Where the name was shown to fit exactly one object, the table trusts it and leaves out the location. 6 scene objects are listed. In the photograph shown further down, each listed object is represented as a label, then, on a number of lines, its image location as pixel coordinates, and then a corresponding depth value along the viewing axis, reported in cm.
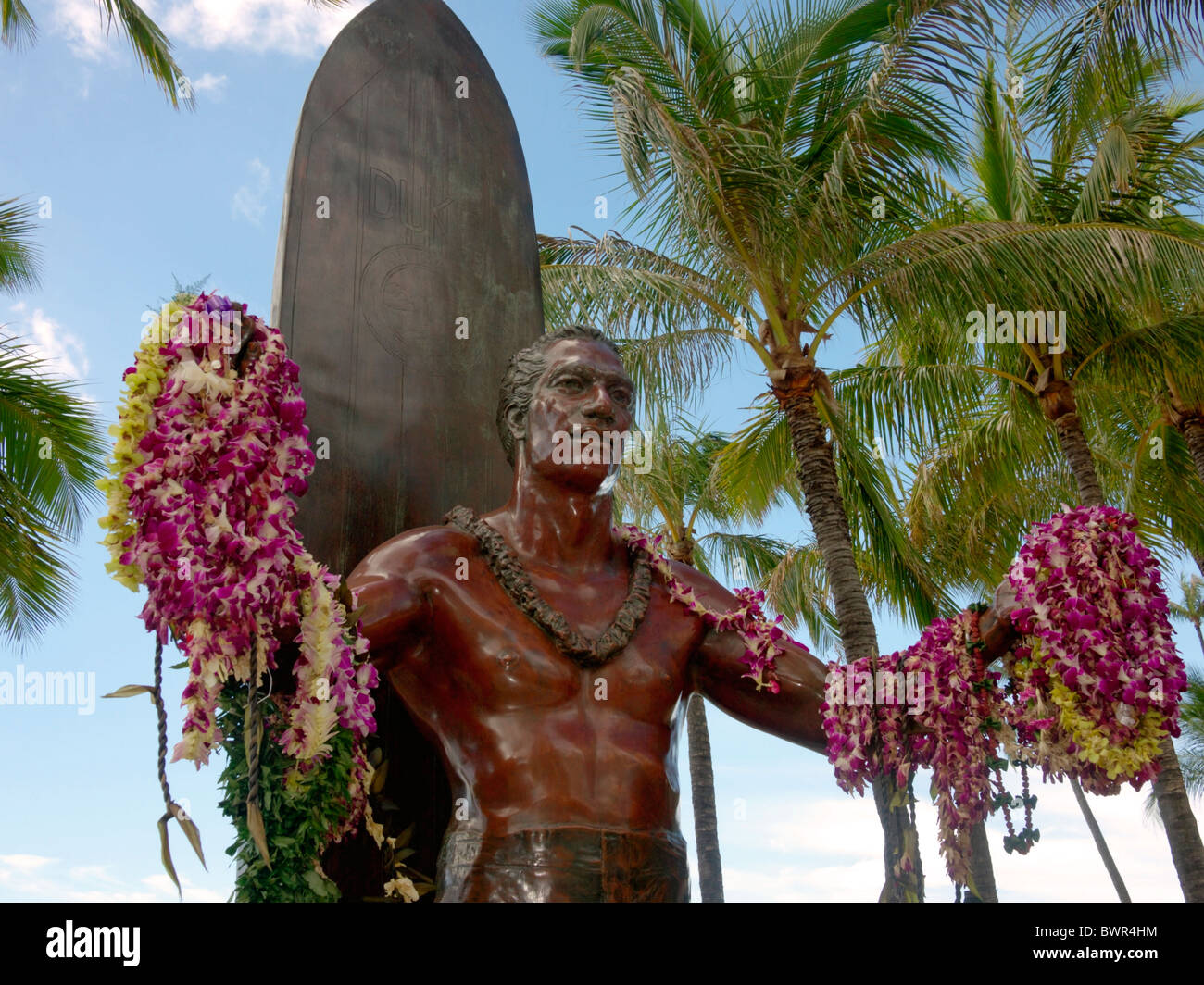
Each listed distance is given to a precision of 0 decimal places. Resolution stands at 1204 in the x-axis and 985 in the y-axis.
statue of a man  328
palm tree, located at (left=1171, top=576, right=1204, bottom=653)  3322
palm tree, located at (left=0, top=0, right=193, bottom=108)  1188
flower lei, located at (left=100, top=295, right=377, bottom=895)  286
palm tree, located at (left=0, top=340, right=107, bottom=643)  1073
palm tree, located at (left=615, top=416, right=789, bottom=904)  1716
